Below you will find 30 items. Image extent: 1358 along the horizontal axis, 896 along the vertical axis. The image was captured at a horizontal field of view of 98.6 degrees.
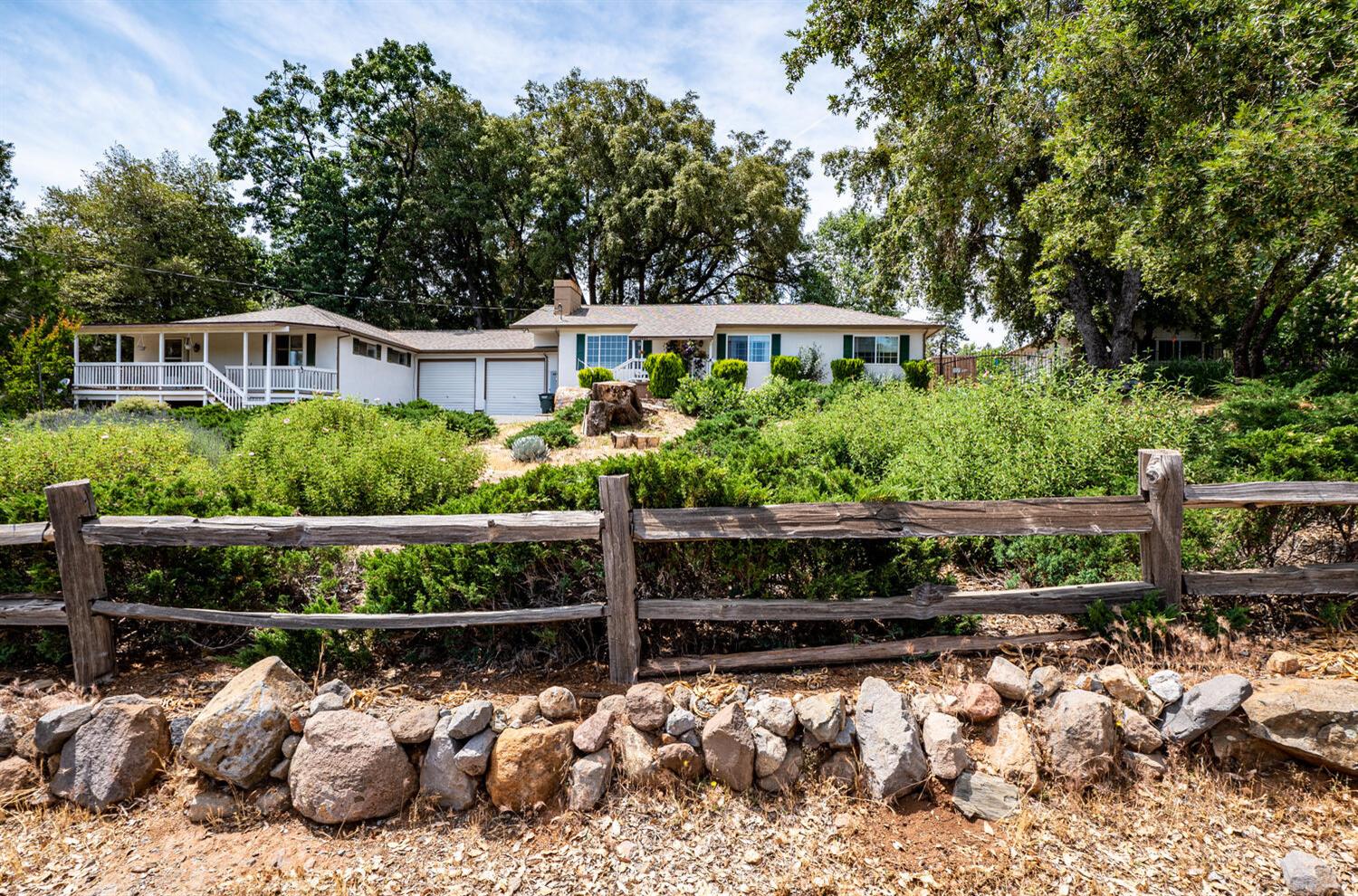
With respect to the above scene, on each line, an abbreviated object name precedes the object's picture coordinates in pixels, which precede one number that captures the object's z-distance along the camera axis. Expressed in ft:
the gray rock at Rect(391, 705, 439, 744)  9.14
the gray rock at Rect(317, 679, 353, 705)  9.68
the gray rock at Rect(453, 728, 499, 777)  8.91
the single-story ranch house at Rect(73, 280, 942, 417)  61.93
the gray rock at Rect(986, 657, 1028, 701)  9.72
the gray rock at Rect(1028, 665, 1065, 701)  9.75
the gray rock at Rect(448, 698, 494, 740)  9.03
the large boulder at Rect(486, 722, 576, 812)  8.88
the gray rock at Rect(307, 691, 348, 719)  9.39
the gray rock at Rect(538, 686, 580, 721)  9.50
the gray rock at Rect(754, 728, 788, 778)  9.12
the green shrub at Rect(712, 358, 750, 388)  63.36
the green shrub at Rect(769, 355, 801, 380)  67.46
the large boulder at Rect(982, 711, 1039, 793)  9.00
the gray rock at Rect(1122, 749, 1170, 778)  9.18
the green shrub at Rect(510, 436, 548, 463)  36.17
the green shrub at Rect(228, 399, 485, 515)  18.35
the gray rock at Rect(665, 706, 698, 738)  9.27
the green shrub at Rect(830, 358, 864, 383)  67.62
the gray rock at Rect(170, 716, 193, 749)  9.79
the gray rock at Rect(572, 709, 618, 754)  9.12
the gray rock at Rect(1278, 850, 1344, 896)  7.47
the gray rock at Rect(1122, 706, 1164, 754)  9.29
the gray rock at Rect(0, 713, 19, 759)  9.89
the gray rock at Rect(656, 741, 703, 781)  9.15
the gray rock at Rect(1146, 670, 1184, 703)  9.49
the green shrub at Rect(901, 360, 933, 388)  64.95
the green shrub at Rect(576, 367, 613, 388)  63.93
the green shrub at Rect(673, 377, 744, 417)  49.03
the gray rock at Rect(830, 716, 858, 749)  9.26
